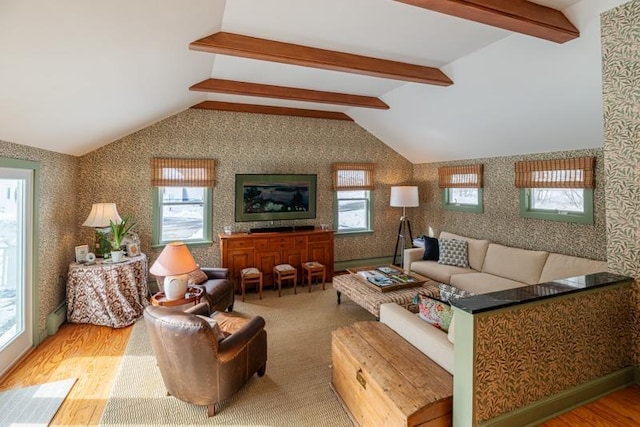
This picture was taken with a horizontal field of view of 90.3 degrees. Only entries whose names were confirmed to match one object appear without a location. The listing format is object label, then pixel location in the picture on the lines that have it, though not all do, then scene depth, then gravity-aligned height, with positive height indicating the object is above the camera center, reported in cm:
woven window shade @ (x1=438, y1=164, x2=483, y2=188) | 551 +61
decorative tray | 395 -90
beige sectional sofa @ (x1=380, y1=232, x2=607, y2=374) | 233 -85
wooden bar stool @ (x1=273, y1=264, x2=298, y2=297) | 493 -99
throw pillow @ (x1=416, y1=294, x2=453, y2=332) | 230 -77
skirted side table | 382 -102
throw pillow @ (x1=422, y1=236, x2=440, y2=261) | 546 -70
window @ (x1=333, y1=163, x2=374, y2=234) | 625 +27
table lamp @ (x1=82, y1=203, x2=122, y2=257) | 408 -12
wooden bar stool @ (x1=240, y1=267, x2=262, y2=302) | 477 -100
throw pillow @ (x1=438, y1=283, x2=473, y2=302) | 260 -69
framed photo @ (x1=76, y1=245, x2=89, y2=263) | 403 -53
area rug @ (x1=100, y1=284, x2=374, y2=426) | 235 -151
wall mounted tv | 547 +25
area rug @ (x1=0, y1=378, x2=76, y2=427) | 229 -148
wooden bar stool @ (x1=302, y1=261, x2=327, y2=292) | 519 -99
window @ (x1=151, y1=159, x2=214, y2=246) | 504 +18
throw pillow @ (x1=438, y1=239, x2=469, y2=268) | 511 -71
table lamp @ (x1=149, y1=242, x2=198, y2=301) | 303 -55
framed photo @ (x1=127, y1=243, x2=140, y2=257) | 441 -53
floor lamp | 613 +27
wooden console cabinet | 502 -66
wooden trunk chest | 174 -103
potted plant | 408 -35
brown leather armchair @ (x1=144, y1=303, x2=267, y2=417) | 225 -108
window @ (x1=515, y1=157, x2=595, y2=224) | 404 +28
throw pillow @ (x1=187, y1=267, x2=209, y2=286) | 404 -87
